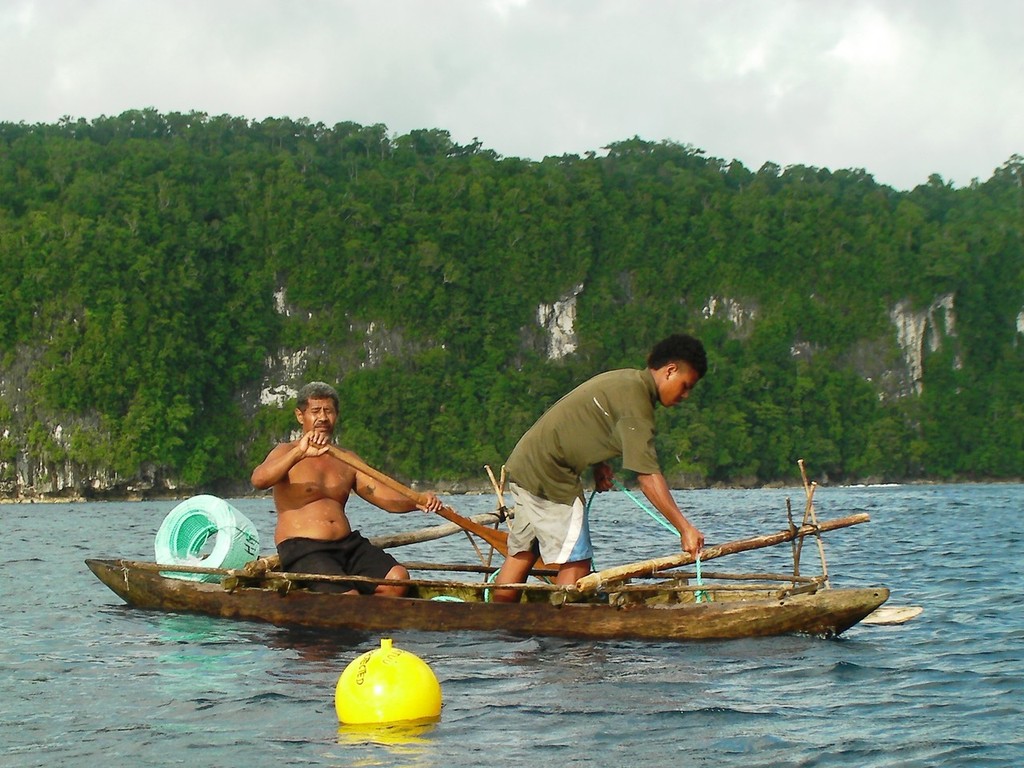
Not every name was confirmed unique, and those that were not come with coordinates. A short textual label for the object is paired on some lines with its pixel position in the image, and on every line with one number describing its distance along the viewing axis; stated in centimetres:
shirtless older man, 1084
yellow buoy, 707
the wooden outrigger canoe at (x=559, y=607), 970
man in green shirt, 913
